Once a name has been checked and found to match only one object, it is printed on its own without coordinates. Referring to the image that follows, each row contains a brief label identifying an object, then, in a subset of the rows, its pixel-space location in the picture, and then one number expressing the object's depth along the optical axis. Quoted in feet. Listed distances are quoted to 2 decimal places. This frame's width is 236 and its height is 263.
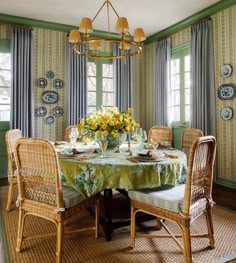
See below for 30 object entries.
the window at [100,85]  17.81
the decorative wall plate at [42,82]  16.20
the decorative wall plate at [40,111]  16.25
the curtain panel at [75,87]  16.65
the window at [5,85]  15.33
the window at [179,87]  16.43
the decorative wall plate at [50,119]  16.55
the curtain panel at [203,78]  14.26
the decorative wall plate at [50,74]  16.49
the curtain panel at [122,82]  18.08
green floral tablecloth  6.81
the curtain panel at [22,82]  15.07
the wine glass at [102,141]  7.91
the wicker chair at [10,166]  9.94
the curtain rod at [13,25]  15.10
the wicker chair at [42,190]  6.25
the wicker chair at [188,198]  6.14
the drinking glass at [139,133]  9.07
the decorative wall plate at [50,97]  16.38
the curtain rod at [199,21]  14.32
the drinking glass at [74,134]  9.42
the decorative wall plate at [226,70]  13.40
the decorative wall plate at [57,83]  16.66
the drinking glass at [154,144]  8.41
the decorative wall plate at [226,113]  13.42
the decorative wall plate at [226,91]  13.28
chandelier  8.74
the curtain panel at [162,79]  17.38
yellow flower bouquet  8.07
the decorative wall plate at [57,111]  16.69
